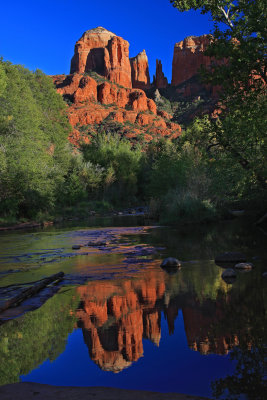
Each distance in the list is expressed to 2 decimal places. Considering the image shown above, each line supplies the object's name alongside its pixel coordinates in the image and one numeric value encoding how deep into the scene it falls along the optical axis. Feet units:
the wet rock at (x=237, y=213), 107.86
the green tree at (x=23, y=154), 104.13
